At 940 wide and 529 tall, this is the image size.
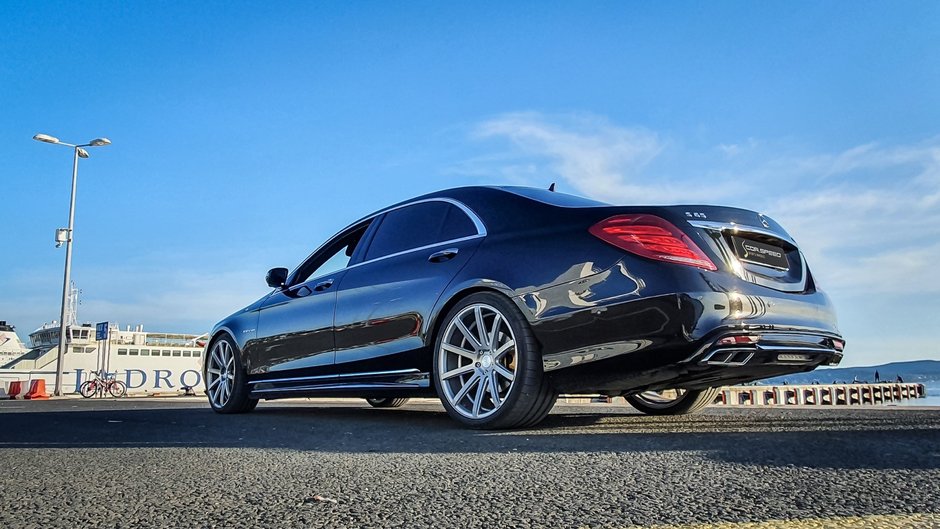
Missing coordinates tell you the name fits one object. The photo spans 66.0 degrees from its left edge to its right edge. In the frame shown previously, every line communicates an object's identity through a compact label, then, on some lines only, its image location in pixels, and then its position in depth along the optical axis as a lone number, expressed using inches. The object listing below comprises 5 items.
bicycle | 987.9
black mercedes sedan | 137.1
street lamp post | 945.4
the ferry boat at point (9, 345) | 2071.9
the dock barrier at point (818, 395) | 2174.5
